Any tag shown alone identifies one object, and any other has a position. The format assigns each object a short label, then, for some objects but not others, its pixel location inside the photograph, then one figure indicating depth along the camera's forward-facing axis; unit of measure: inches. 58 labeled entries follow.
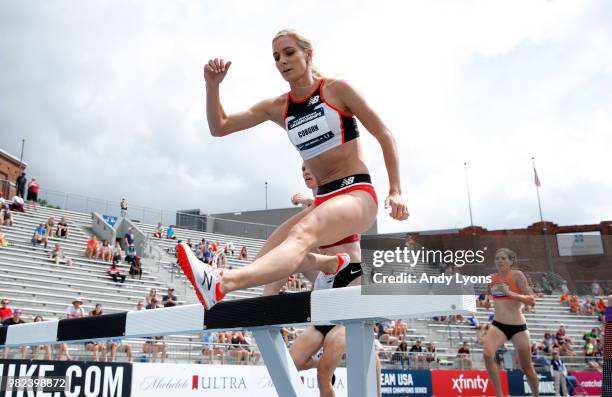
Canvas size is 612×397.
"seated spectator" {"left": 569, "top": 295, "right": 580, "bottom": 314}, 996.6
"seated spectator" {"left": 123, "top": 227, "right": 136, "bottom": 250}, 812.0
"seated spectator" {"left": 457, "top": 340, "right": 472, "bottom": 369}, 621.0
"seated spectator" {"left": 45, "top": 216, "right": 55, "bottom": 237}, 757.6
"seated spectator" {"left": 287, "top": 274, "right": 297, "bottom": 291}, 709.3
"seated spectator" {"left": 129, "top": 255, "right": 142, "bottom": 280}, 744.3
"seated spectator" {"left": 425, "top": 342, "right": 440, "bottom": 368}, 605.0
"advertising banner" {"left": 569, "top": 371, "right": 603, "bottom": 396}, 656.2
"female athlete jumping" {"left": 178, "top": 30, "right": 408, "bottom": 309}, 109.5
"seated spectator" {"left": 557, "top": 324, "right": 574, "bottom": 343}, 784.0
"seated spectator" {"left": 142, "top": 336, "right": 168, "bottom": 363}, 407.3
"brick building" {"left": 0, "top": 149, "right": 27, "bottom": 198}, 1705.1
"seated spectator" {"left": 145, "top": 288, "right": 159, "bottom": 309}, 570.9
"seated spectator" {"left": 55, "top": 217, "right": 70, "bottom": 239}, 772.0
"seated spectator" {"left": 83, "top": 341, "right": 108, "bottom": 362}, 415.9
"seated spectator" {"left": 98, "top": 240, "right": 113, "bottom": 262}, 761.0
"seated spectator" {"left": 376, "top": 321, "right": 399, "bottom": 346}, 634.8
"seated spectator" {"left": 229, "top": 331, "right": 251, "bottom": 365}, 438.6
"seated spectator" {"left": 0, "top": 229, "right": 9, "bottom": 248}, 661.4
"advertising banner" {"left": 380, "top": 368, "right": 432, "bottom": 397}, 534.6
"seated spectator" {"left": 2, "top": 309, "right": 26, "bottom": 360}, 449.6
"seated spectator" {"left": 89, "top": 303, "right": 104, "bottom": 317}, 480.4
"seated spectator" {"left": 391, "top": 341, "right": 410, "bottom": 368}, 566.8
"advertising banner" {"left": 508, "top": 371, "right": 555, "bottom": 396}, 636.1
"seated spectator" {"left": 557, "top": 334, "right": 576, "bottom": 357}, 716.1
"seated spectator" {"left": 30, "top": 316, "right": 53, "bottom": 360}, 302.5
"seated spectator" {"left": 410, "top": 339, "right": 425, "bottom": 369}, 586.2
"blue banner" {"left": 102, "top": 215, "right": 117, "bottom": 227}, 906.6
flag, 1460.4
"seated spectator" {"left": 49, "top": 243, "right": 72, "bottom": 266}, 691.4
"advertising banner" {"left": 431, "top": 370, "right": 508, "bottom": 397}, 592.1
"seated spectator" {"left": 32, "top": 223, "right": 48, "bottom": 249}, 710.5
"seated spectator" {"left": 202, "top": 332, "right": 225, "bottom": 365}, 431.7
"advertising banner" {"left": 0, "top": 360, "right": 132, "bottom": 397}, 258.2
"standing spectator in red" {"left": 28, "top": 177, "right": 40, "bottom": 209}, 838.5
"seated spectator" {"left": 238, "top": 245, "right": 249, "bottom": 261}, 975.0
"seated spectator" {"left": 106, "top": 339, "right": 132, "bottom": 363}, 421.4
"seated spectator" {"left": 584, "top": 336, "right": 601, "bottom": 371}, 687.7
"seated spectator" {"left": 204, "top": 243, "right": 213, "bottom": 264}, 842.0
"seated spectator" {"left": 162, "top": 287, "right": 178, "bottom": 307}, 551.3
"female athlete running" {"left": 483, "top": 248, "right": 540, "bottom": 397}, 270.8
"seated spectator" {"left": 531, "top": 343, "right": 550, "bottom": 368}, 650.6
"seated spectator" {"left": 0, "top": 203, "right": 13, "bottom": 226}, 722.2
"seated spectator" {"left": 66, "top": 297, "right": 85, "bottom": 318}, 491.5
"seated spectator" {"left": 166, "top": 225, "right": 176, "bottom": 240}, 973.1
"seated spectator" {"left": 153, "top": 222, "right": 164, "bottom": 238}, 947.3
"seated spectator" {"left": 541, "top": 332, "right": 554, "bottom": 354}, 693.6
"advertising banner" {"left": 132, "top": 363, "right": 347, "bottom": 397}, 344.5
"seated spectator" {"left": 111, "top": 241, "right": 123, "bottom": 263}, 758.6
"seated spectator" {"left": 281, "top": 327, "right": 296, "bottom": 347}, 500.5
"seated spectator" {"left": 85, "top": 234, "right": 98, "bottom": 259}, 746.2
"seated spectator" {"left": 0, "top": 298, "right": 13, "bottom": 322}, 473.1
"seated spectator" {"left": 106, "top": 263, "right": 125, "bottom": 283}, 707.2
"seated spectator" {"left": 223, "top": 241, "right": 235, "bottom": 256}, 965.9
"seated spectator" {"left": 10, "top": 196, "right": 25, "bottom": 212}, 788.0
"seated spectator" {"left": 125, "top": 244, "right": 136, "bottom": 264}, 770.1
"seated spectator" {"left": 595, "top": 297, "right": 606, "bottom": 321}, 957.8
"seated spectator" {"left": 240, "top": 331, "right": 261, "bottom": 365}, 448.0
